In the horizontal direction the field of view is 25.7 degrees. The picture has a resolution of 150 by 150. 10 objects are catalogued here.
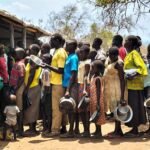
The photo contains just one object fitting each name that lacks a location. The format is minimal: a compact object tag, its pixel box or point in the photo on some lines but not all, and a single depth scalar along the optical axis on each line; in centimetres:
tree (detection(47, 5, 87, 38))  2909
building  892
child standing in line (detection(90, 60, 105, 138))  540
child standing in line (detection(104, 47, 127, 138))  540
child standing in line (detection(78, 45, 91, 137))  557
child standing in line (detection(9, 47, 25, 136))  577
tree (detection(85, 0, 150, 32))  1005
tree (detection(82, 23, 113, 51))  2919
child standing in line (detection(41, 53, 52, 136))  592
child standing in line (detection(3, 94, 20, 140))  547
